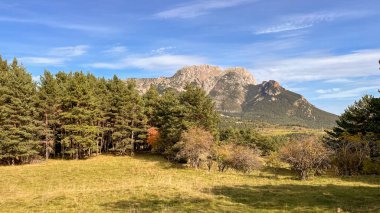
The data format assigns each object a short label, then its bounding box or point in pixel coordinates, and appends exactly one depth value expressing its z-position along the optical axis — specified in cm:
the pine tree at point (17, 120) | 4700
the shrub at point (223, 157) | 4766
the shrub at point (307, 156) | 3591
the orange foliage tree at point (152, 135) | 6150
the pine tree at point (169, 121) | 5562
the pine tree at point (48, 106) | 5303
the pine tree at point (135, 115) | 6265
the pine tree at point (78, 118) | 5362
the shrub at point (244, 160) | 4599
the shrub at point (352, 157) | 4328
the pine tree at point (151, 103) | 6712
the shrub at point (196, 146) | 4703
